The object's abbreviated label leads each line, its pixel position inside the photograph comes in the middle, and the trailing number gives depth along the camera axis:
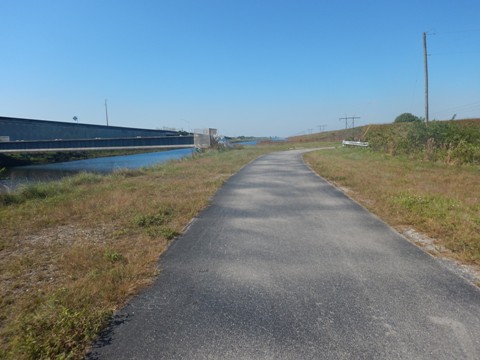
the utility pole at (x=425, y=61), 27.33
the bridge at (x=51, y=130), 63.06
